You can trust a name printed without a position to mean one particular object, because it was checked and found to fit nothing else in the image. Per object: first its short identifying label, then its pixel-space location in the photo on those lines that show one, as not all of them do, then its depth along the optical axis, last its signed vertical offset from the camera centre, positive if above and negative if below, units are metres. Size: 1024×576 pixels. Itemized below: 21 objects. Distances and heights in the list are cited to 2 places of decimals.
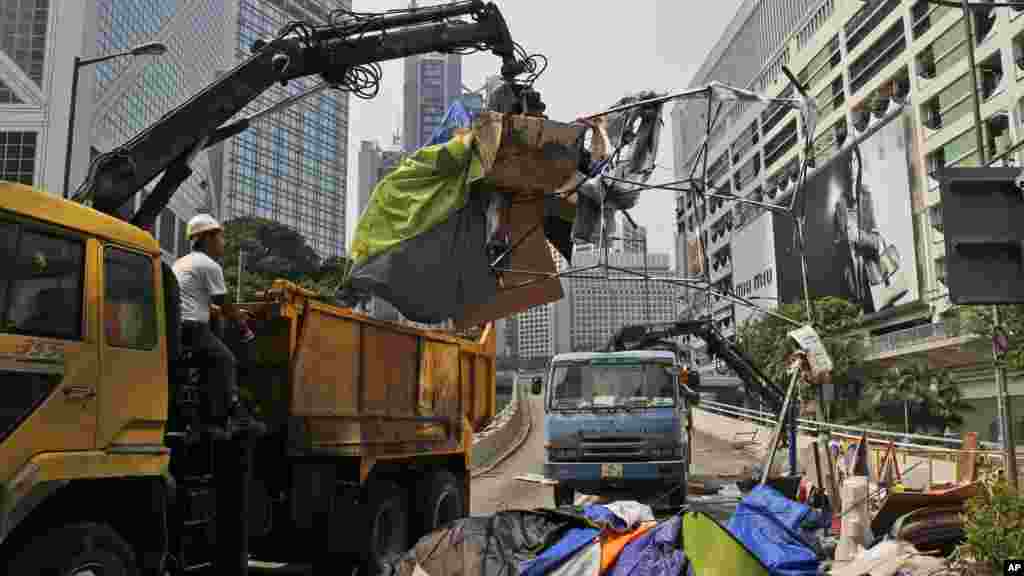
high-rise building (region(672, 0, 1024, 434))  43.03 +17.07
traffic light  5.22 +1.07
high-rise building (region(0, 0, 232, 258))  35.53 +15.14
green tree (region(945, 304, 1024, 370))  26.08 +2.51
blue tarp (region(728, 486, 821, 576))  5.80 -0.97
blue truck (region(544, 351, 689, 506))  11.67 -0.35
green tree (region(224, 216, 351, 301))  57.62 +11.01
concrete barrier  22.81 -1.16
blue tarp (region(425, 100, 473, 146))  9.03 +3.12
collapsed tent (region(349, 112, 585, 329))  7.84 +1.87
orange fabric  6.06 -1.08
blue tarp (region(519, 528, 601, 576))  6.17 -1.16
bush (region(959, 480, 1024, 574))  5.69 -0.93
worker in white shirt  5.50 +0.58
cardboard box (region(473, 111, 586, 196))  7.83 +2.45
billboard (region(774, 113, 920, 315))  51.94 +12.30
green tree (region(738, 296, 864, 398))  42.41 +3.56
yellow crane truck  4.12 +0.04
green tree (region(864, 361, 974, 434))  37.72 +0.11
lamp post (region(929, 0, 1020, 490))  9.94 +0.45
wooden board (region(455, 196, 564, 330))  8.54 +1.35
